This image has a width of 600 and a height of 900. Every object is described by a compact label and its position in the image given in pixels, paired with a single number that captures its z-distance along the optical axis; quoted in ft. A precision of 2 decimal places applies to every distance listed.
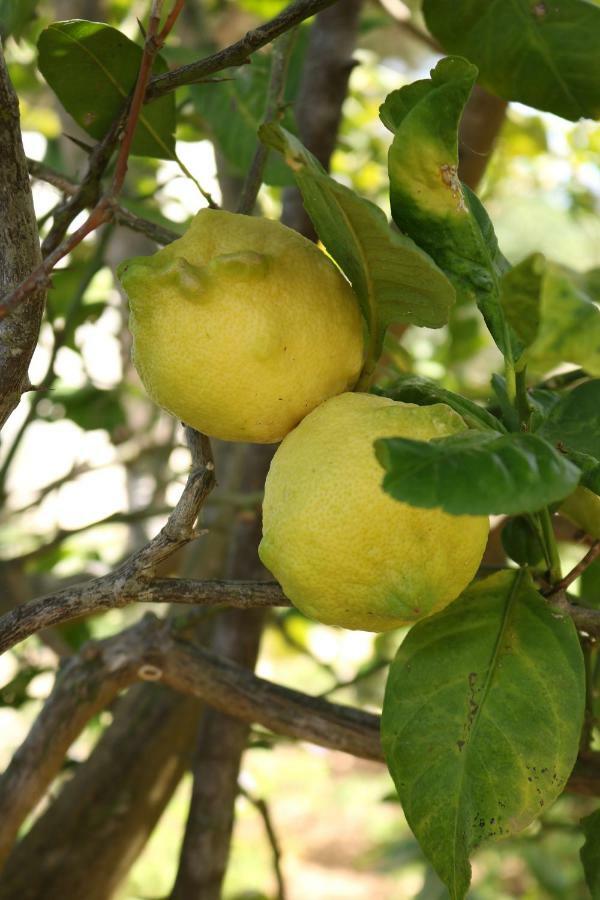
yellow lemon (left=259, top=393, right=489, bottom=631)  2.18
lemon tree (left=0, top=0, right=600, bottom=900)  2.19
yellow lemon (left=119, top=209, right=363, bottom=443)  2.23
